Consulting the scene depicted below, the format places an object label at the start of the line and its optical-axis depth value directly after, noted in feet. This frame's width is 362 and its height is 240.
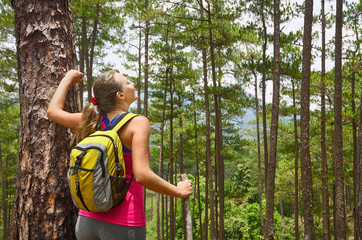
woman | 4.56
